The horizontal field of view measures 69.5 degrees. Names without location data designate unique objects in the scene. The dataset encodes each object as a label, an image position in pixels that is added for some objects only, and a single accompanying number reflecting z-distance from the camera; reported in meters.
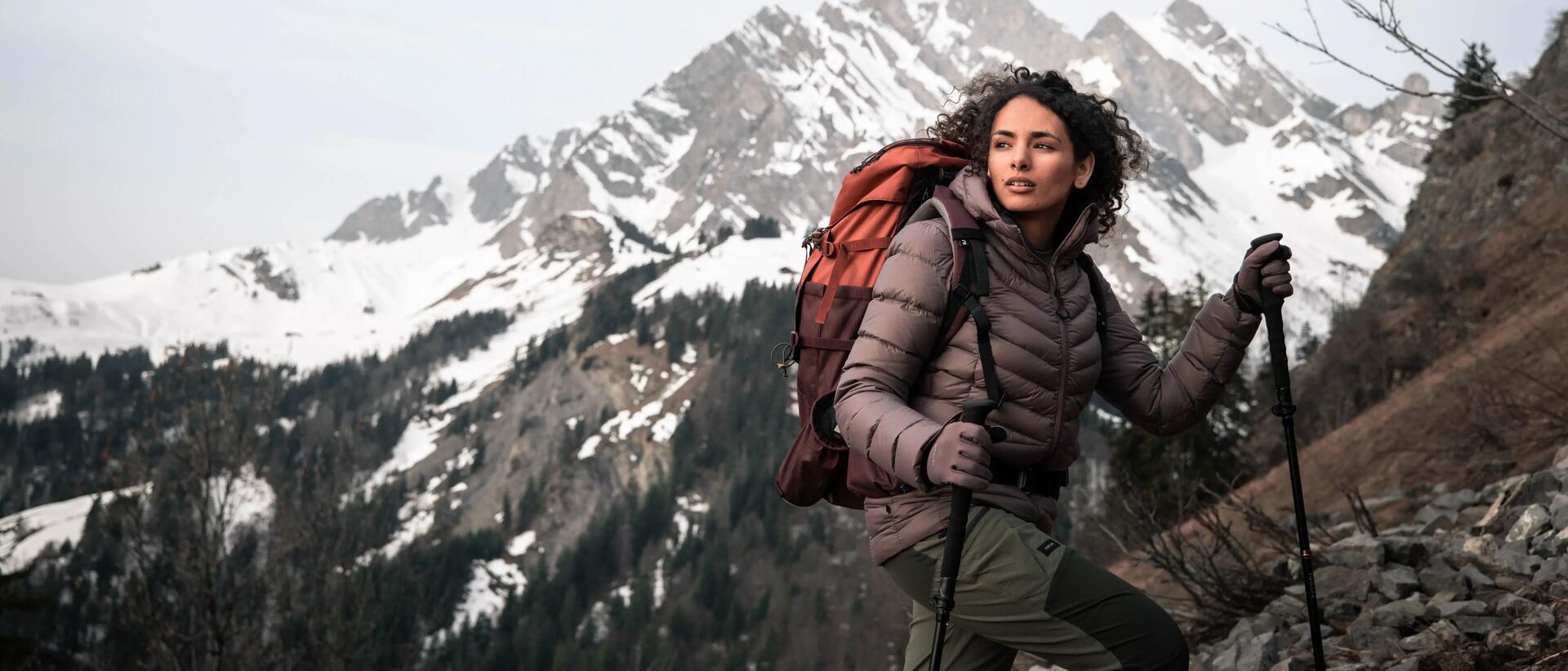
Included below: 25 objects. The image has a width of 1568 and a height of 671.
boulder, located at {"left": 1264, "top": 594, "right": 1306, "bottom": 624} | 5.84
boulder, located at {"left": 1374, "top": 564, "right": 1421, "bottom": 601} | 5.55
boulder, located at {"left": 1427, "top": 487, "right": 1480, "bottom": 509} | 7.68
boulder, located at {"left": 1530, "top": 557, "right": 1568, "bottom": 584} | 4.95
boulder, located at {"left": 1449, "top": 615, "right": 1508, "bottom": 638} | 4.75
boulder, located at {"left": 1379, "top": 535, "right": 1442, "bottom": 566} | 5.94
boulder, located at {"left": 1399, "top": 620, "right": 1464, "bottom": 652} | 4.66
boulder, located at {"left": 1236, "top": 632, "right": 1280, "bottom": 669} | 5.39
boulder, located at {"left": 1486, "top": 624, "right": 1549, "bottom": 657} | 4.28
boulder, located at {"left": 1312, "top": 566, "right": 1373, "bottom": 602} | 5.69
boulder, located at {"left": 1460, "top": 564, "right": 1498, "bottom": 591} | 5.26
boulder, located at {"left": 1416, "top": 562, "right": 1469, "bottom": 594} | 5.40
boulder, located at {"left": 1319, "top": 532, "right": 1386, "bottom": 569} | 5.90
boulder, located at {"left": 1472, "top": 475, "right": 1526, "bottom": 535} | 6.32
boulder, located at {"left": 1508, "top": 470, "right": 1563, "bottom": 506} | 6.23
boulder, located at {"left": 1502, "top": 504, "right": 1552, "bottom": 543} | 5.71
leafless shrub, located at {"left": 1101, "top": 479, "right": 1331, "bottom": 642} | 6.53
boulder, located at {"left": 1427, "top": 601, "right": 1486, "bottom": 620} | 4.92
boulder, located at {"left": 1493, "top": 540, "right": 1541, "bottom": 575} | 5.27
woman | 2.93
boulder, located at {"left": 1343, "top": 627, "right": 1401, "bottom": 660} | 4.90
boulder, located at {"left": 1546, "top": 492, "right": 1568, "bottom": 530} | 5.55
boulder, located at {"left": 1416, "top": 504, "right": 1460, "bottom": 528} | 7.45
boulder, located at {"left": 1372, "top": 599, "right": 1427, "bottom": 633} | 5.11
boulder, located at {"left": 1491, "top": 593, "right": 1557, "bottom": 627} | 4.45
